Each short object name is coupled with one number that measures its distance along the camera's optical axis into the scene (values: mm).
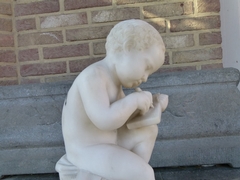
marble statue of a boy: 935
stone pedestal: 1641
